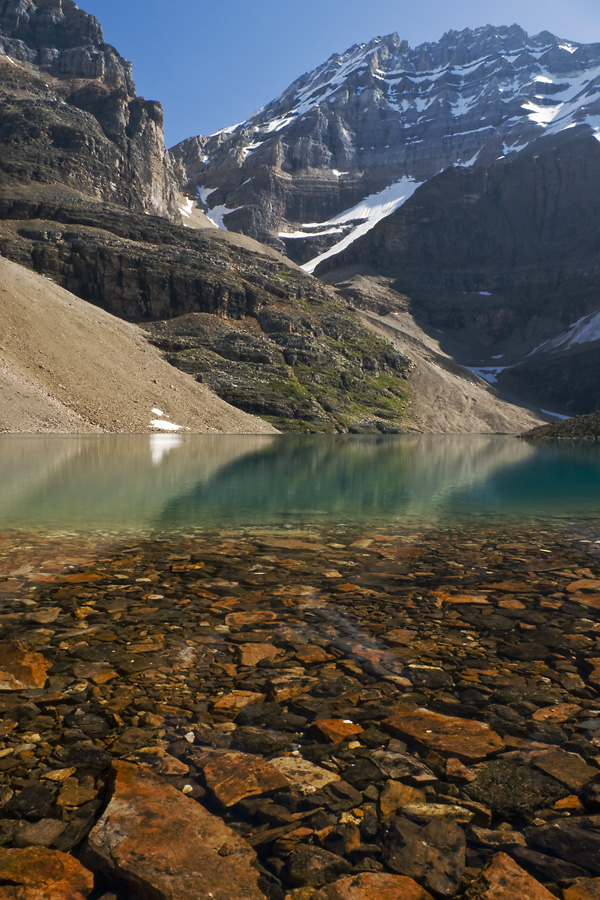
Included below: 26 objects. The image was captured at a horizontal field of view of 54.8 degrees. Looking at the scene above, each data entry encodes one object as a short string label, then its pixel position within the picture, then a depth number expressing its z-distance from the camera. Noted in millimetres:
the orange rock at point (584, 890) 4246
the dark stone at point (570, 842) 4594
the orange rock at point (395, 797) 5188
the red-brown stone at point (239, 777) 5293
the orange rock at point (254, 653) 8180
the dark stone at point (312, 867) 4359
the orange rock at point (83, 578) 12016
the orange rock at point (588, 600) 11227
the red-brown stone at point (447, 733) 6059
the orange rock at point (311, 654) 8258
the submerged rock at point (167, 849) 4246
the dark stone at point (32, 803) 4938
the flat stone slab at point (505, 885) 4223
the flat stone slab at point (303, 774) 5445
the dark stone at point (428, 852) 4375
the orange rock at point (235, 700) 6859
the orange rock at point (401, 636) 9132
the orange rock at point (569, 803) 5207
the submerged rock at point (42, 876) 4134
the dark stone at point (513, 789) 5176
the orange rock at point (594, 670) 7785
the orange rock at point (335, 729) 6302
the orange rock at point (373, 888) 4223
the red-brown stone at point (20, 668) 7197
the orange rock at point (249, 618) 9719
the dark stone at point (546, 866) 4414
